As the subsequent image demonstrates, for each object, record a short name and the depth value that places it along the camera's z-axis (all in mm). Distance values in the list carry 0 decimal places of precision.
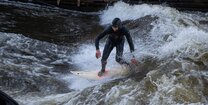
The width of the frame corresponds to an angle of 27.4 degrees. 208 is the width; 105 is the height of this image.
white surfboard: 13009
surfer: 12130
